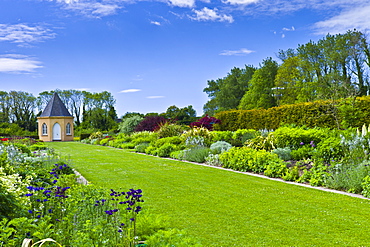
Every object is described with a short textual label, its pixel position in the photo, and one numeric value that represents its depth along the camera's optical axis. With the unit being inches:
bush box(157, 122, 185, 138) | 629.9
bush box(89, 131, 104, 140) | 1088.0
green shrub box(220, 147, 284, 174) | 325.7
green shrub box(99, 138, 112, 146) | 906.9
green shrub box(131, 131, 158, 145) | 669.8
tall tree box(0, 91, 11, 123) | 1504.7
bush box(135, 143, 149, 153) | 602.2
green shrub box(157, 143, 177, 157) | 507.2
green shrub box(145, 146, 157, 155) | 553.6
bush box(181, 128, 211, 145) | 543.5
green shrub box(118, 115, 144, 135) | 992.9
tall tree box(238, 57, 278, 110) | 1195.3
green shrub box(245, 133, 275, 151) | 406.3
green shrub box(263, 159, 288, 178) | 301.9
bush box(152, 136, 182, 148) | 559.8
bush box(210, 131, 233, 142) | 552.4
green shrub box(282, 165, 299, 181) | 286.0
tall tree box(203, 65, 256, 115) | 1522.4
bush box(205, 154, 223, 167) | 393.4
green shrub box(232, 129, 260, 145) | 511.1
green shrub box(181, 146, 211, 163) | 426.3
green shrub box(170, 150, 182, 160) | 465.2
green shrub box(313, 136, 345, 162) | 301.6
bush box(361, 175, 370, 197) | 222.4
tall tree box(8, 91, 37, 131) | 1547.7
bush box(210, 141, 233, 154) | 433.1
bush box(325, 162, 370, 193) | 235.8
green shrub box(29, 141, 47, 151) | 495.6
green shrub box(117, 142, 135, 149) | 704.3
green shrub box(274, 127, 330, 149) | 378.6
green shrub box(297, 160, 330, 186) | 262.7
